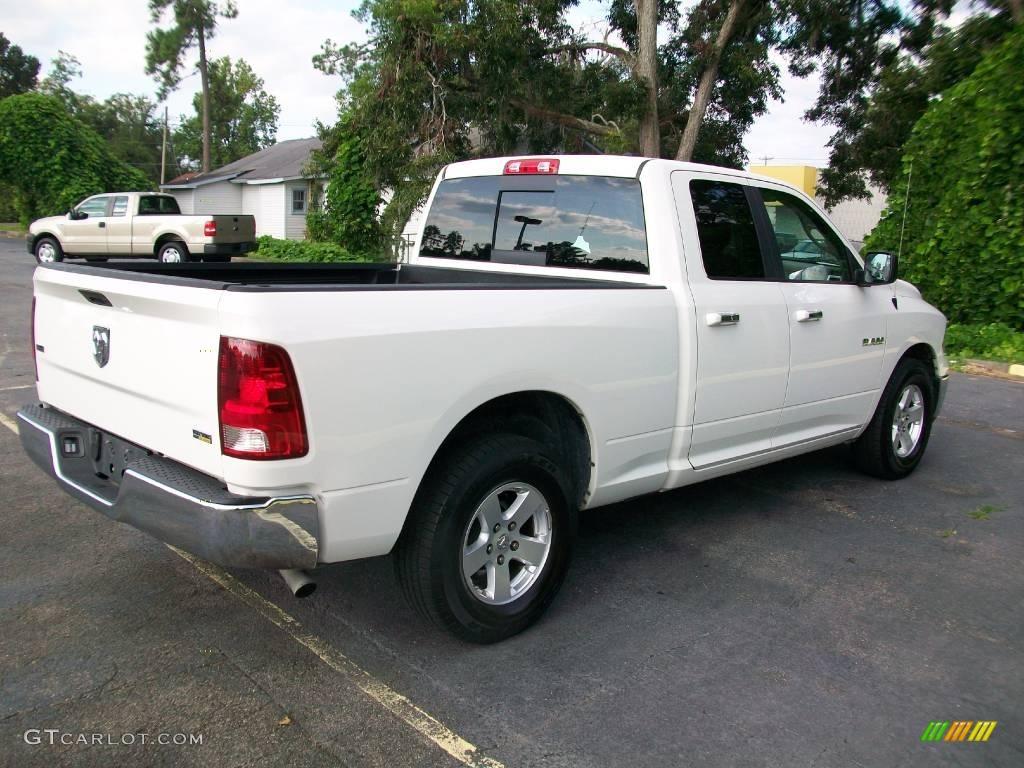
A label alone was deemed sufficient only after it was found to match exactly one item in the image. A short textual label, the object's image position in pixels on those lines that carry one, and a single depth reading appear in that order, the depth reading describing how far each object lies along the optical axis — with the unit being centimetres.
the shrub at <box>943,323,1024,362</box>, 1034
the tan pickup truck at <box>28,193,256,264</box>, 1850
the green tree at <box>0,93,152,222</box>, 2762
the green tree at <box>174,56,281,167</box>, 6338
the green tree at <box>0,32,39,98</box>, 6216
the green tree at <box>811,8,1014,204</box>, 1298
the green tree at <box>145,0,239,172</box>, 4434
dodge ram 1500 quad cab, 279
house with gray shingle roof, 3412
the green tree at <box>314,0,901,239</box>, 1496
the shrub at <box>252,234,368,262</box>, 2264
